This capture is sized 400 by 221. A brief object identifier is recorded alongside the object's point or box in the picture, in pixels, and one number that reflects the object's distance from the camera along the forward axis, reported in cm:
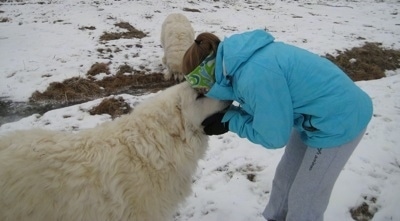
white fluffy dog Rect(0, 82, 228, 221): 223
